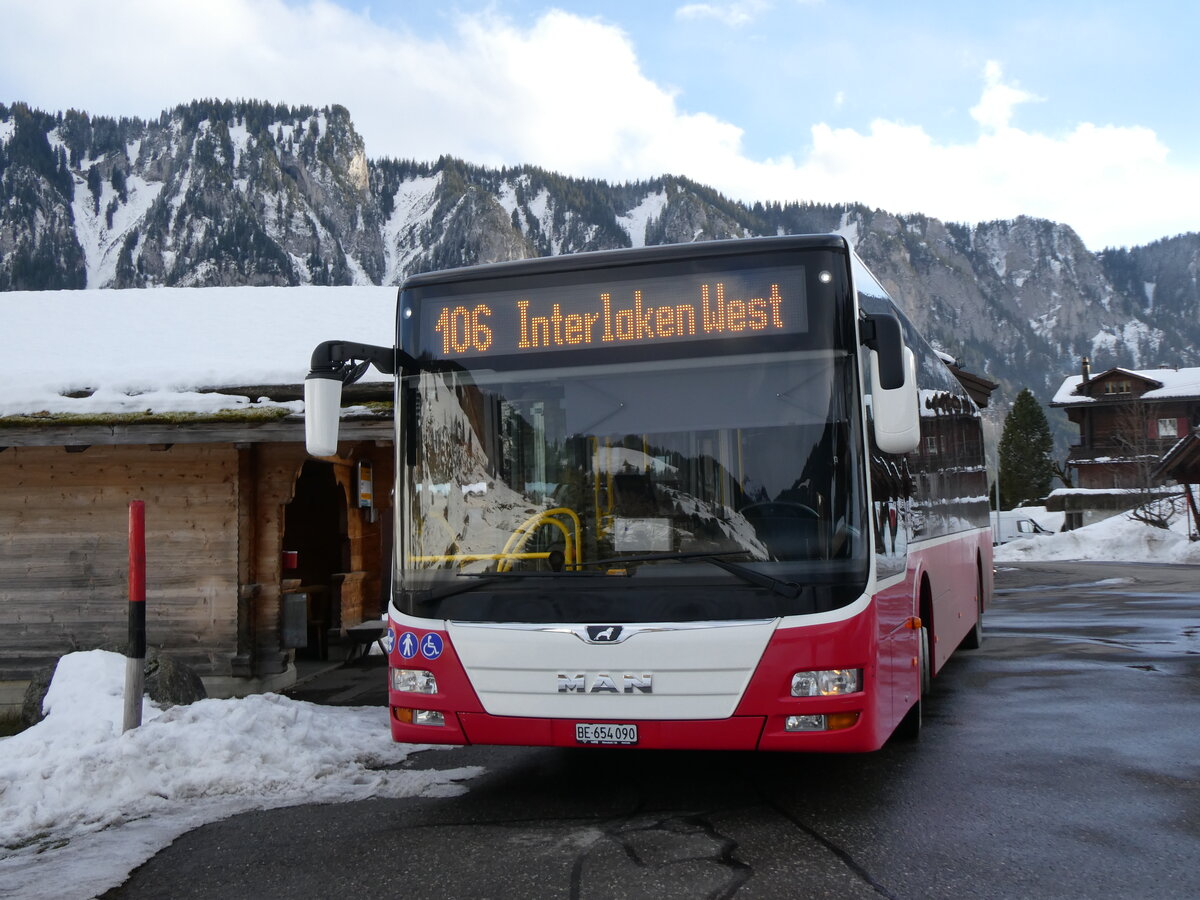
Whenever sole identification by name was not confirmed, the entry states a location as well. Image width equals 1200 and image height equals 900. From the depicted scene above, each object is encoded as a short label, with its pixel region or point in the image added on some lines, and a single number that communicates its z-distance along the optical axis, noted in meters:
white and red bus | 5.08
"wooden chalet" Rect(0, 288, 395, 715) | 11.18
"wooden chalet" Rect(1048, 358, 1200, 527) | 64.69
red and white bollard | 7.12
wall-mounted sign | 13.76
